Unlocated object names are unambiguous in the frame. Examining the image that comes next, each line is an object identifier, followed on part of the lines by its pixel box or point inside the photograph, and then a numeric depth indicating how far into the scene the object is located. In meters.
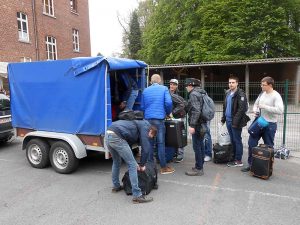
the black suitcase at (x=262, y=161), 5.21
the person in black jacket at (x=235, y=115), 5.76
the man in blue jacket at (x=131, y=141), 4.33
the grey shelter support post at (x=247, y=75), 18.85
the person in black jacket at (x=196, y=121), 5.33
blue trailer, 5.44
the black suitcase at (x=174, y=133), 5.85
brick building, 18.61
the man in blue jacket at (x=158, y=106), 5.52
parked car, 8.04
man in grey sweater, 5.28
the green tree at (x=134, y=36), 39.19
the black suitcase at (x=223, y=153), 6.31
